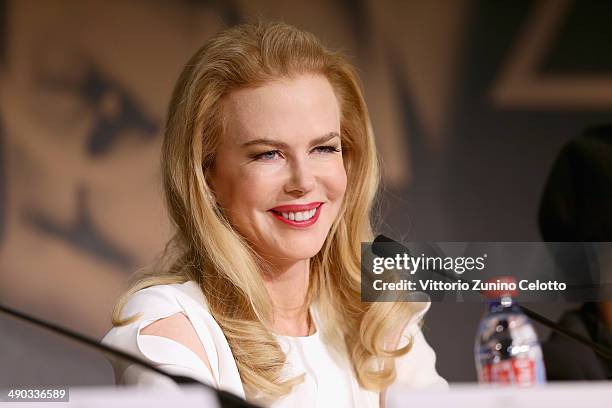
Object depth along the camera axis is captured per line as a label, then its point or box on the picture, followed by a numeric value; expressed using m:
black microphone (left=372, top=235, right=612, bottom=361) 4.30
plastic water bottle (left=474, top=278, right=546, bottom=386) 4.07
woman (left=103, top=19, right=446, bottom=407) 4.17
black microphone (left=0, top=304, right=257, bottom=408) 3.85
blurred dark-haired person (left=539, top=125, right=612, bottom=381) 4.33
